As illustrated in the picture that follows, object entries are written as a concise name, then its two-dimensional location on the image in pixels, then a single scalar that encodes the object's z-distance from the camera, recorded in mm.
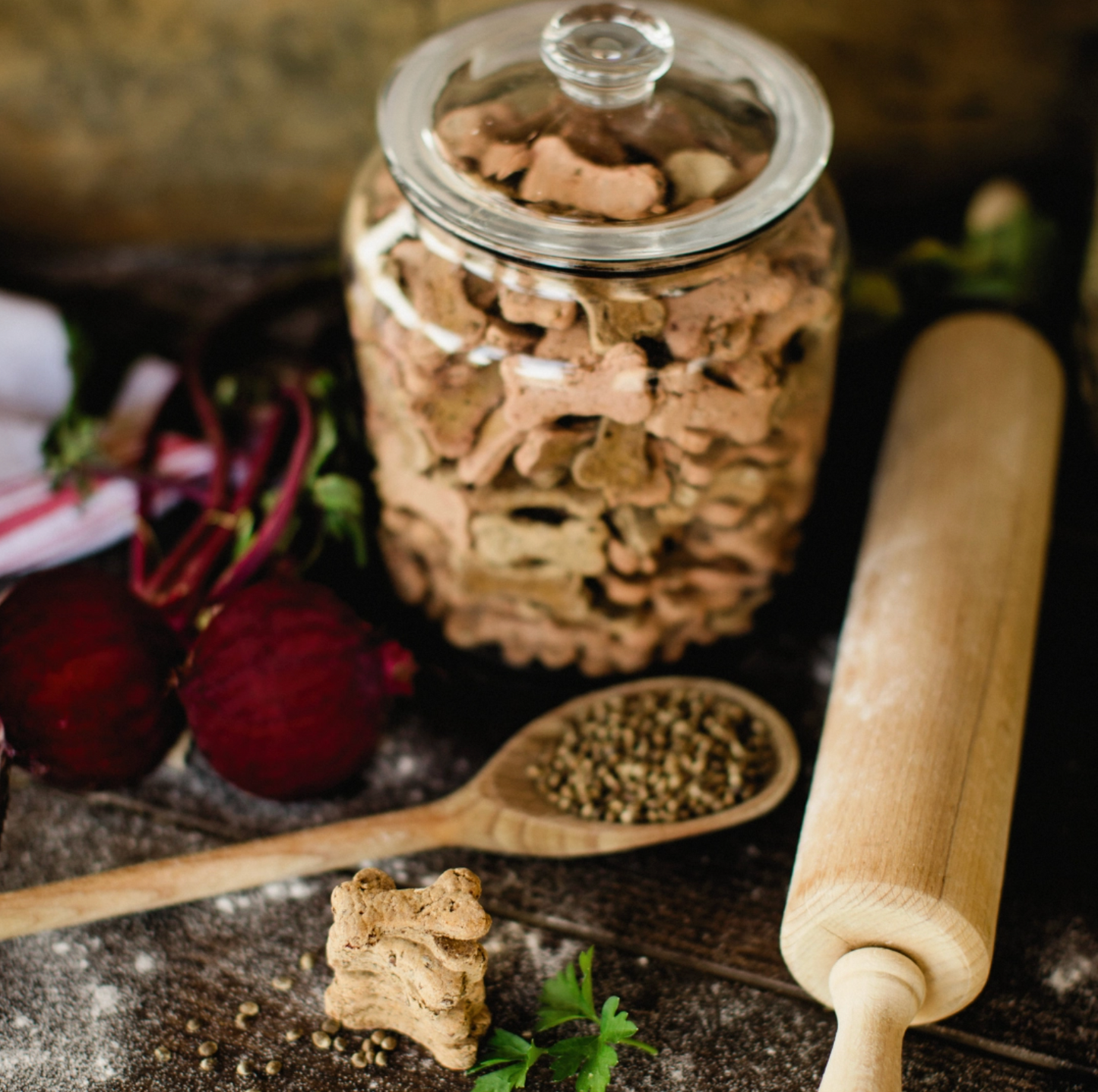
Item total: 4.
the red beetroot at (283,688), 690
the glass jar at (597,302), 646
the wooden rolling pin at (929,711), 584
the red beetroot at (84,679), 675
